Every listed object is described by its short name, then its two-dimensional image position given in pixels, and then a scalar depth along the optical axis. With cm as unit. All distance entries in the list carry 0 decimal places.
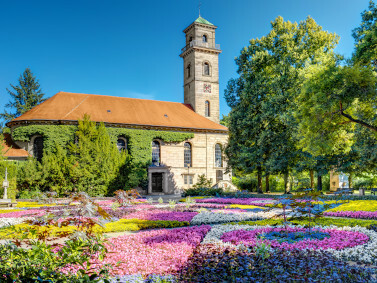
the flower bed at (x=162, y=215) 1360
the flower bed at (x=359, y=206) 1444
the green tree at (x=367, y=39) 1998
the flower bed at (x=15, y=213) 1511
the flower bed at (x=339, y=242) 675
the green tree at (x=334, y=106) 1964
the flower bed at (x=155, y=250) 611
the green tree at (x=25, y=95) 5619
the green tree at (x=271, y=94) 2772
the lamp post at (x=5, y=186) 2195
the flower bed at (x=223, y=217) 1270
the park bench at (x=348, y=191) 2213
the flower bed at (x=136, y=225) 1112
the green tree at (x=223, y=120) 6029
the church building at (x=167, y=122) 3406
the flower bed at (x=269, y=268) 517
